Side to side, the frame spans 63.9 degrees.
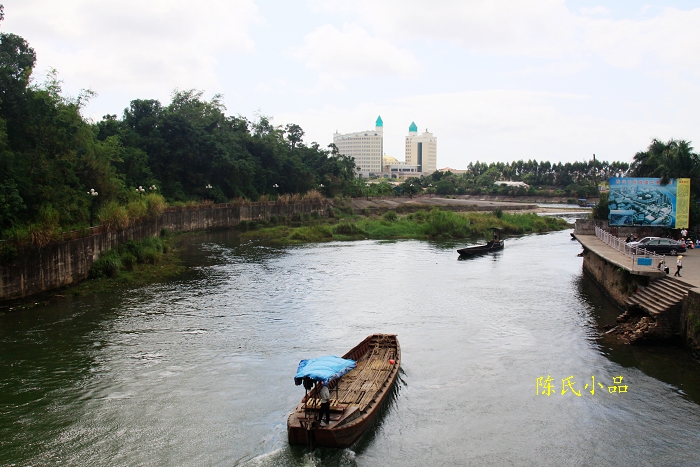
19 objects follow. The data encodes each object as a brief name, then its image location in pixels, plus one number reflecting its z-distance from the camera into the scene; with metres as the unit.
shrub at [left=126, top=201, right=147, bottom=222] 48.49
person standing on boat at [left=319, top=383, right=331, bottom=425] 15.70
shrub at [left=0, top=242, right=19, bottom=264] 28.86
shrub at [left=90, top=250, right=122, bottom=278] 37.44
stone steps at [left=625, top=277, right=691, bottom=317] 23.94
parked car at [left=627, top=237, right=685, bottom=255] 36.50
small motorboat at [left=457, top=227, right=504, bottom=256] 53.27
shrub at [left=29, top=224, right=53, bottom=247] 30.75
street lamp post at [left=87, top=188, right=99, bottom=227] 38.78
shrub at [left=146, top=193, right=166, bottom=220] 54.69
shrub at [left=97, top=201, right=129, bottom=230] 41.31
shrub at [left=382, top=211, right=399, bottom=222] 81.67
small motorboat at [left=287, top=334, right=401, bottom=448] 15.40
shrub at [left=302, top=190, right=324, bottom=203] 95.53
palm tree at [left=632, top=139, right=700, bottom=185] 41.78
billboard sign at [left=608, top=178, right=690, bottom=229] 40.28
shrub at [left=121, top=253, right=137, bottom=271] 40.69
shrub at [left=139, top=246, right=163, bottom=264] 43.28
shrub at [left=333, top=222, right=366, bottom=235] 71.19
